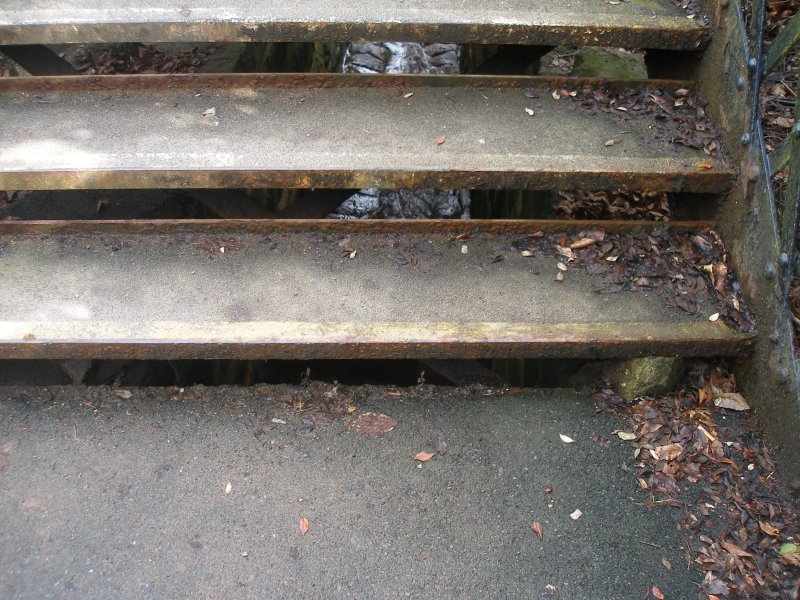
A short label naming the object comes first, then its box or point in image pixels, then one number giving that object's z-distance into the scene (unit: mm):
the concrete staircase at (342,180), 2764
